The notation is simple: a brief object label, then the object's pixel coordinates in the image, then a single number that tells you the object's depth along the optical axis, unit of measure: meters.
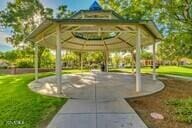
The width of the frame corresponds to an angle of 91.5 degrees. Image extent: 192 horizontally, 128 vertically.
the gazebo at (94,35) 3.93
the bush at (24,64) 11.64
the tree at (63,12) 11.76
